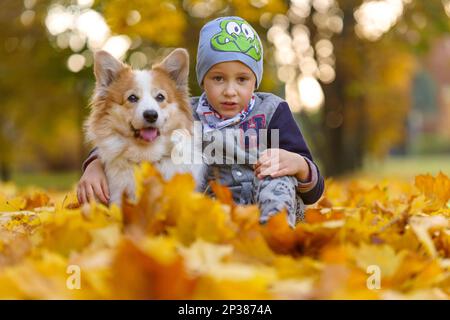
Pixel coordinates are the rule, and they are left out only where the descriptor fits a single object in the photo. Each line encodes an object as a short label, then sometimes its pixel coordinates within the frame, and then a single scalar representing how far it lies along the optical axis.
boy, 2.45
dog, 2.40
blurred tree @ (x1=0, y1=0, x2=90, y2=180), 11.22
